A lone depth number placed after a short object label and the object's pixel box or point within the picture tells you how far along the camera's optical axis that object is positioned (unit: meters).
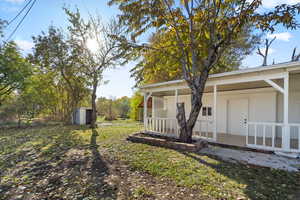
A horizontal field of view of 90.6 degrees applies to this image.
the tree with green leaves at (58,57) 10.95
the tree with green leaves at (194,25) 4.86
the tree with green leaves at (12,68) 9.74
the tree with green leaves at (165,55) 6.47
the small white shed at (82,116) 13.18
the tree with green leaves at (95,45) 10.71
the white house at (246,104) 4.57
